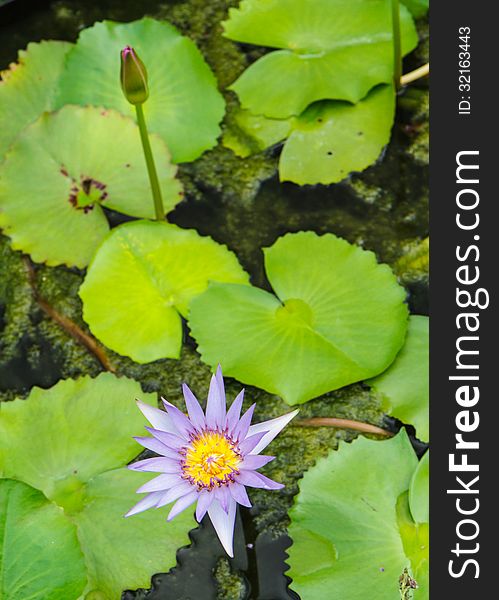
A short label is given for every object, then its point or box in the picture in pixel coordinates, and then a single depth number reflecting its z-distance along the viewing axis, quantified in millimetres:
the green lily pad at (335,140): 2156
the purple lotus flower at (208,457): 1851
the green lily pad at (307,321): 2017
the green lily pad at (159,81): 2185
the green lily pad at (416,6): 2250
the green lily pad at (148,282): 2058
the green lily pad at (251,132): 2184
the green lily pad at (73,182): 2118
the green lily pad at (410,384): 2009
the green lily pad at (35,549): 1864
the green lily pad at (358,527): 1910
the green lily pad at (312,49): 2173
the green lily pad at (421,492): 1927
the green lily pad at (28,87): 2190
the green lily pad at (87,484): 1878
